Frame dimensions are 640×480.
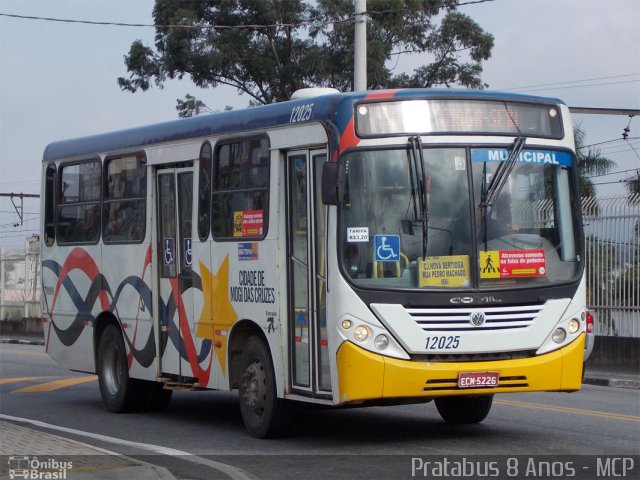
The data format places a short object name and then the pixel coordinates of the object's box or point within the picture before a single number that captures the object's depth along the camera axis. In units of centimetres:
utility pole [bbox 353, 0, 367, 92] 2144
